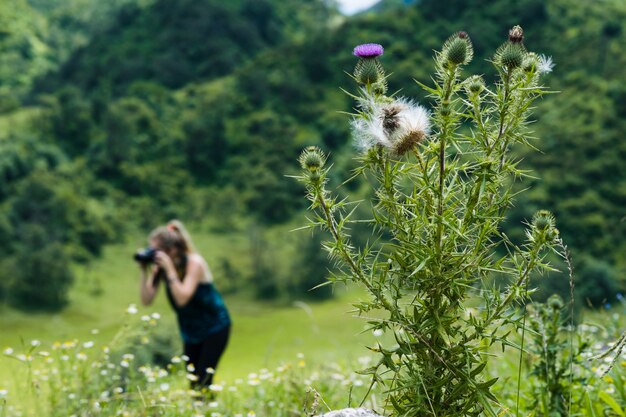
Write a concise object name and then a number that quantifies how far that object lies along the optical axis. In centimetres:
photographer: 761
